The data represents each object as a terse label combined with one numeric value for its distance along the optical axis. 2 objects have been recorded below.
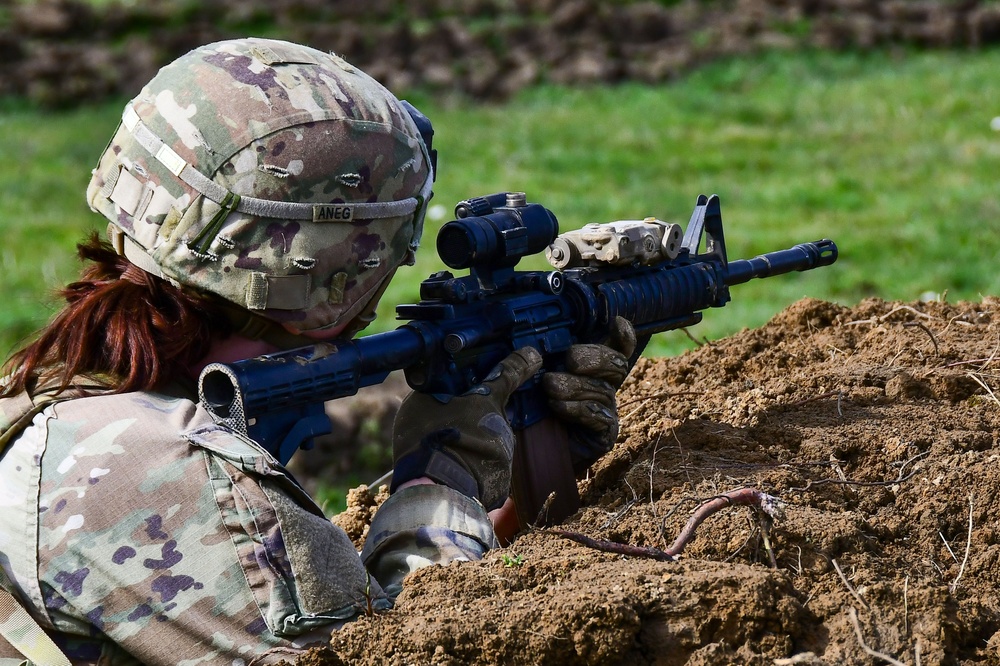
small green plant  5.95
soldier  5.57
